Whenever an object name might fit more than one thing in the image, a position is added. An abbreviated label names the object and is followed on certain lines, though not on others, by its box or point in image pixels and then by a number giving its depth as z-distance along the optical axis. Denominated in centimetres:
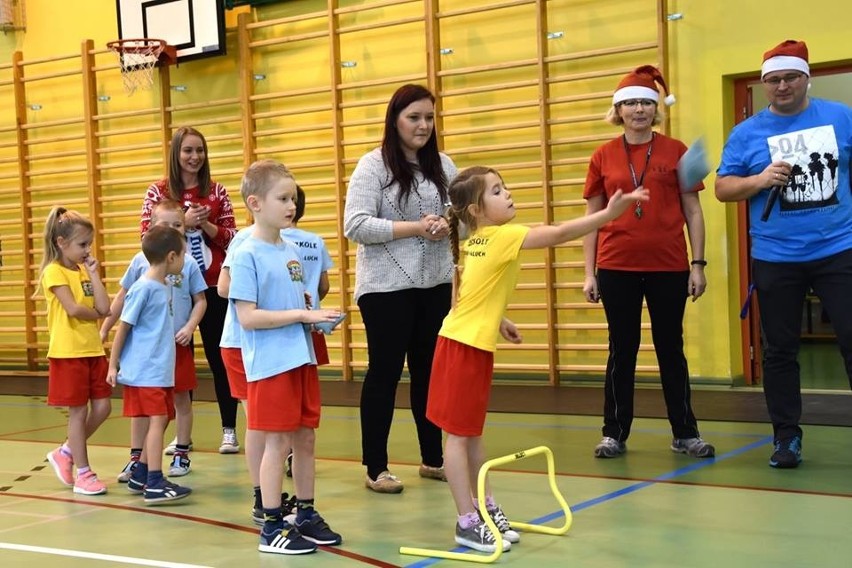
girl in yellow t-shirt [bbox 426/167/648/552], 319
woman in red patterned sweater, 478
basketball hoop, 851
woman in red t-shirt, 442
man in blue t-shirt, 403
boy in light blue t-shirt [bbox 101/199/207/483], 446
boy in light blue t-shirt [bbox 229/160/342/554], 324
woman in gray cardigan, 400
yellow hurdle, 300
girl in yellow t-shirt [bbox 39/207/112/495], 435
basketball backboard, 840
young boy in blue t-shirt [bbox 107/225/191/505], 415
